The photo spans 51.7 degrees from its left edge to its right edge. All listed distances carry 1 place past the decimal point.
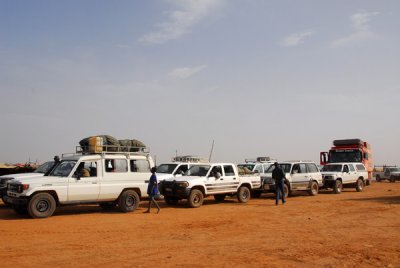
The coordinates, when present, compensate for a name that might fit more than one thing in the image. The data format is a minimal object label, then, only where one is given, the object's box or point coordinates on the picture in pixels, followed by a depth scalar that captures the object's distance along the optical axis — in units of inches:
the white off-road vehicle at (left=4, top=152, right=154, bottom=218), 500.1
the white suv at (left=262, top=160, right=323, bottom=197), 795.3
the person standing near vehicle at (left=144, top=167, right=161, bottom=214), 570.2
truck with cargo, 1144.2
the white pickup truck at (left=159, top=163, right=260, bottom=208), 644.7
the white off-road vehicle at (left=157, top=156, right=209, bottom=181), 735.1
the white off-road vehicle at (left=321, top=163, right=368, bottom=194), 944.3
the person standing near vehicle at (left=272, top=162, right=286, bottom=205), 703.2
